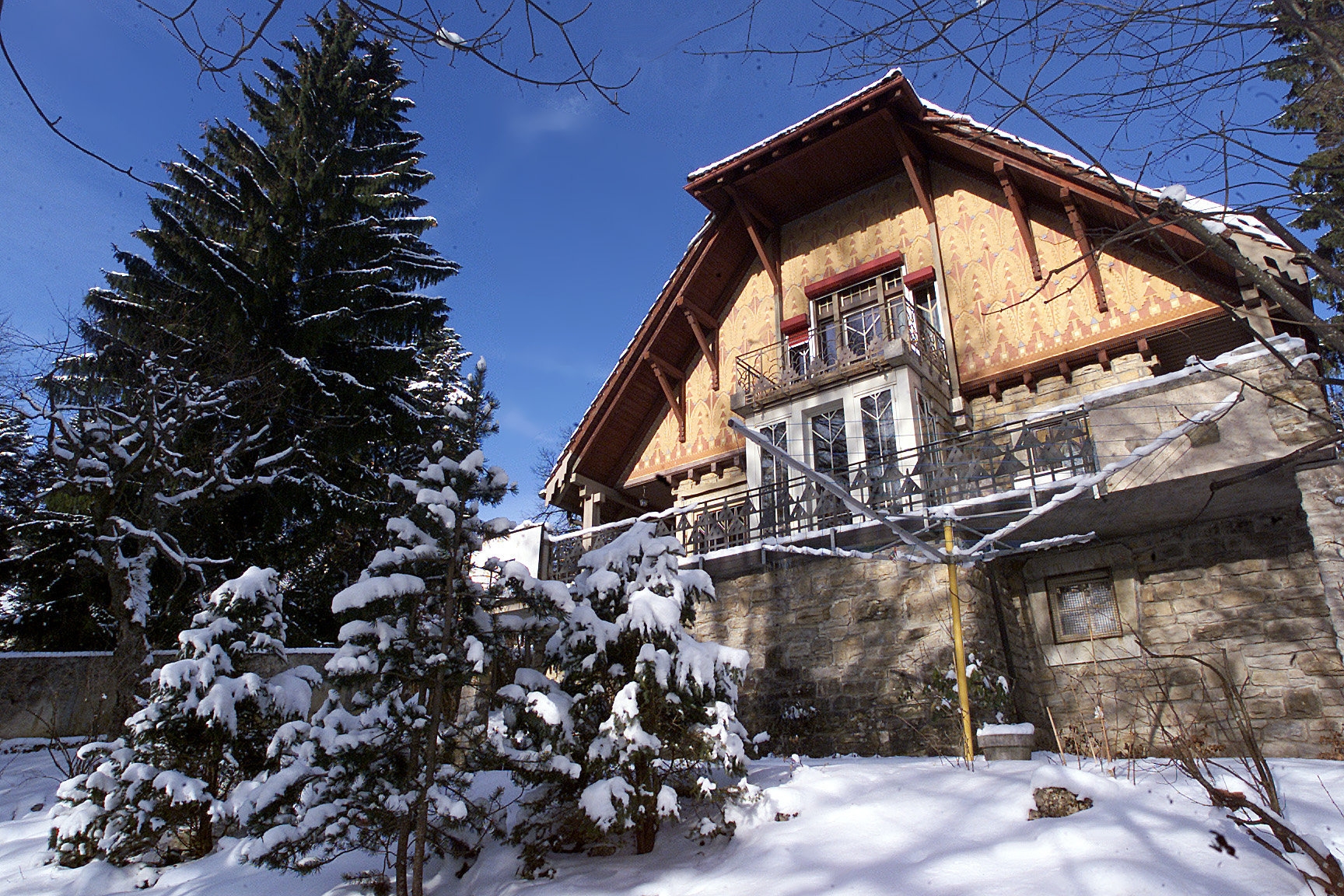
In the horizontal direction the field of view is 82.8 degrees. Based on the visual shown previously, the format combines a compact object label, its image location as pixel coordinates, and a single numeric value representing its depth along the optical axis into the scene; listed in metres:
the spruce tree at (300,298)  13.73
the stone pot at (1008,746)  6.44
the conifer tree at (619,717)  5.54
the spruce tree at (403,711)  5.48
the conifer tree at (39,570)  13.35
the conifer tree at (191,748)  6.88
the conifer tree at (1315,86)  3.35
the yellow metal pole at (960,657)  7.05
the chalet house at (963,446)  7.95
